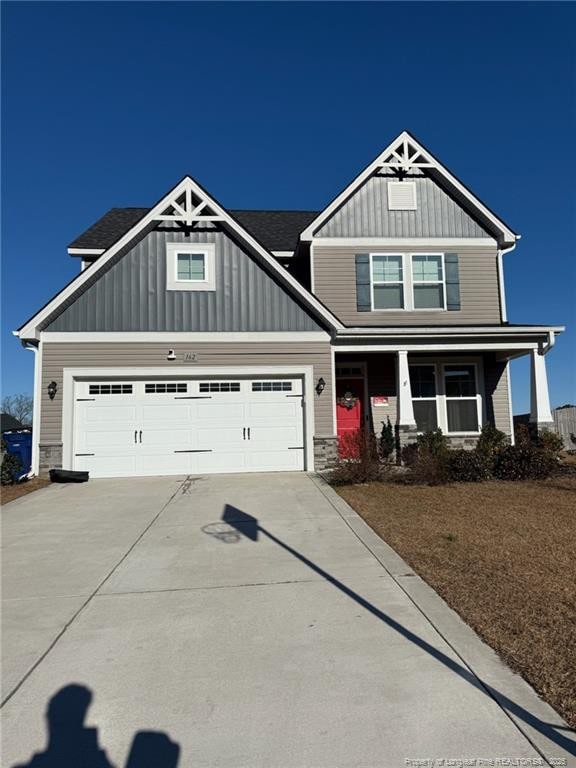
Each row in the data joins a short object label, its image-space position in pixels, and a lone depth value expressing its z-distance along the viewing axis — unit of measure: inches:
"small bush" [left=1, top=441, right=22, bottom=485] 426.6
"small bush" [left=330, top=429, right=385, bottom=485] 391.5
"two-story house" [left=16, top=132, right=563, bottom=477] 464.8
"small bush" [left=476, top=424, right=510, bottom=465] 414.9
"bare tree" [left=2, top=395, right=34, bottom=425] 1589.6
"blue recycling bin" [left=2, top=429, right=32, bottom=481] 443.5
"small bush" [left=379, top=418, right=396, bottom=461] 516.9
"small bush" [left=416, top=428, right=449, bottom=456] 425.5
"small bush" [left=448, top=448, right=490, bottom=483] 399.2
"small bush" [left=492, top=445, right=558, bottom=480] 408.5
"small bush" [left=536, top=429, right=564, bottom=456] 442.0
